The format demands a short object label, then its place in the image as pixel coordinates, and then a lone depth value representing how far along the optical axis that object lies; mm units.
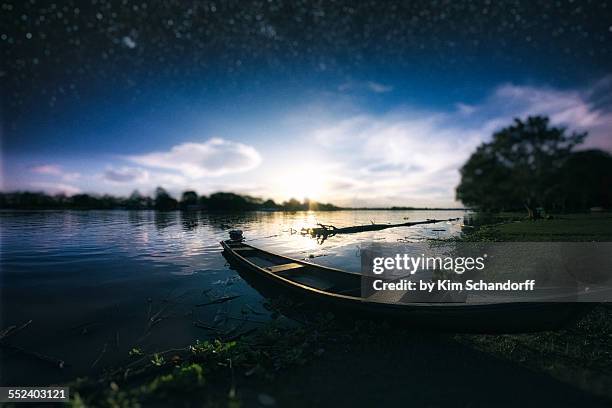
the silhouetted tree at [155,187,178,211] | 168125
